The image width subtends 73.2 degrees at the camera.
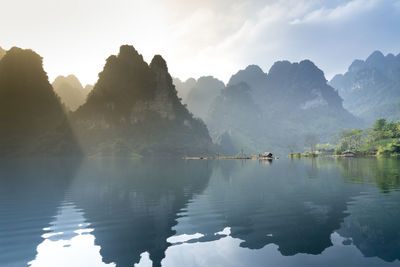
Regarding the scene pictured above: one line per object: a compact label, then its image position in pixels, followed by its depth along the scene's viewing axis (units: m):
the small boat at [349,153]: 172.70
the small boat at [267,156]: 182.38
